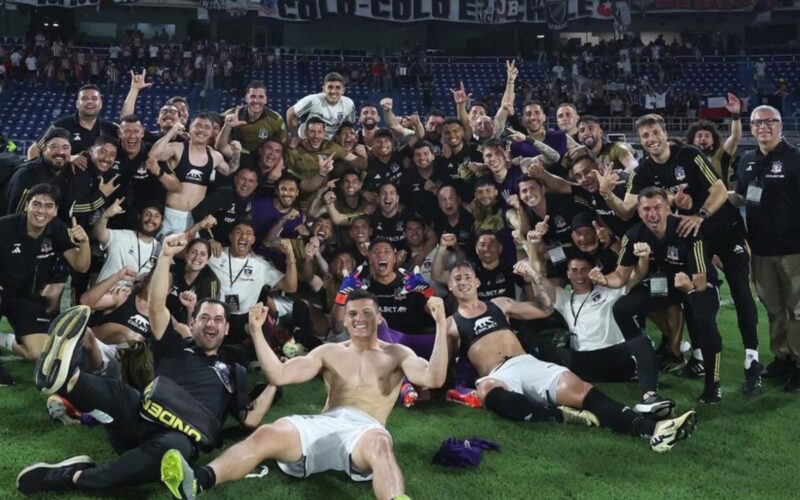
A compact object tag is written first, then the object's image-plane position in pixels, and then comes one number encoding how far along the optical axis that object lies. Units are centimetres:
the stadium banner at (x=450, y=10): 3161
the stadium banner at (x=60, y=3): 2785
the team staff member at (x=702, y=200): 648
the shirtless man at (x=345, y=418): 392
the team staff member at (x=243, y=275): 698
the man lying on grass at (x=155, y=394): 404
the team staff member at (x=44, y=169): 661
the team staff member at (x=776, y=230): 630
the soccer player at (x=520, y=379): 516
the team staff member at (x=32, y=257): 607
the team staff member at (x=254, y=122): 851
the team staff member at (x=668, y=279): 596
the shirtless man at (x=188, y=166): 731
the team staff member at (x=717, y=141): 780
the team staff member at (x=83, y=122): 731
